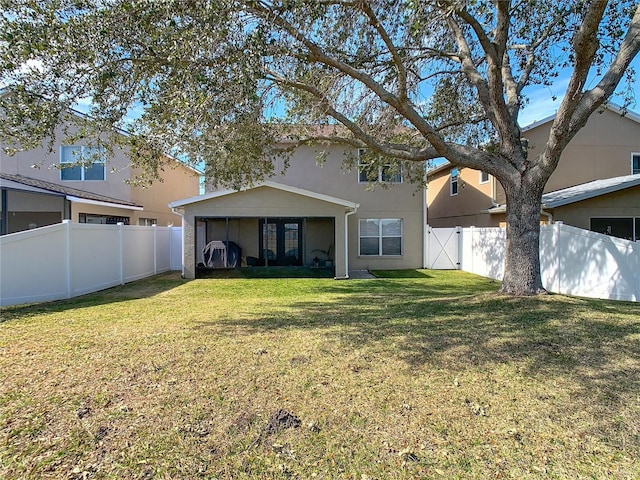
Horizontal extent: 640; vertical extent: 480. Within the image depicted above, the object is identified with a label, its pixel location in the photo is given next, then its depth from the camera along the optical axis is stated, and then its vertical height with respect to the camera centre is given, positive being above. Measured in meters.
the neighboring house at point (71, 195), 14.44 +1.87
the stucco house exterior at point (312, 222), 13.54 +0.76
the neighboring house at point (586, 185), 12.77 +2.23
